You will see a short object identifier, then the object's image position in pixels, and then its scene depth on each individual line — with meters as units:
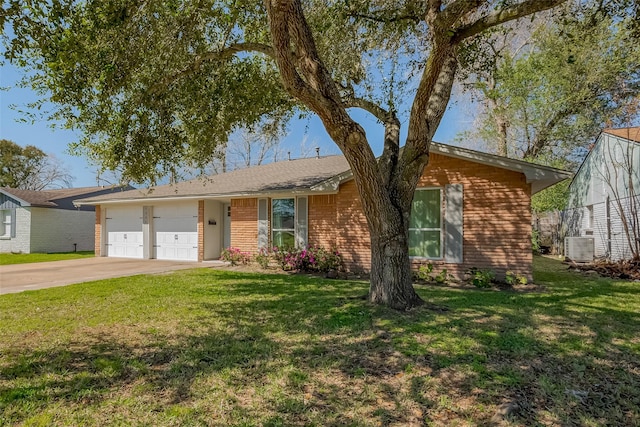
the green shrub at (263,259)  11.69
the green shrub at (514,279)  8.45
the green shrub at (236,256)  12.54
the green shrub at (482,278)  8.51
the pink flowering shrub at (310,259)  10.66
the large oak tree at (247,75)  4.87
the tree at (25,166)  31.70
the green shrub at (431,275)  9.05
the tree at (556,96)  14.36
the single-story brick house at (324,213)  8.88
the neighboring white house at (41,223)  18.94
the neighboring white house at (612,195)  11.62
